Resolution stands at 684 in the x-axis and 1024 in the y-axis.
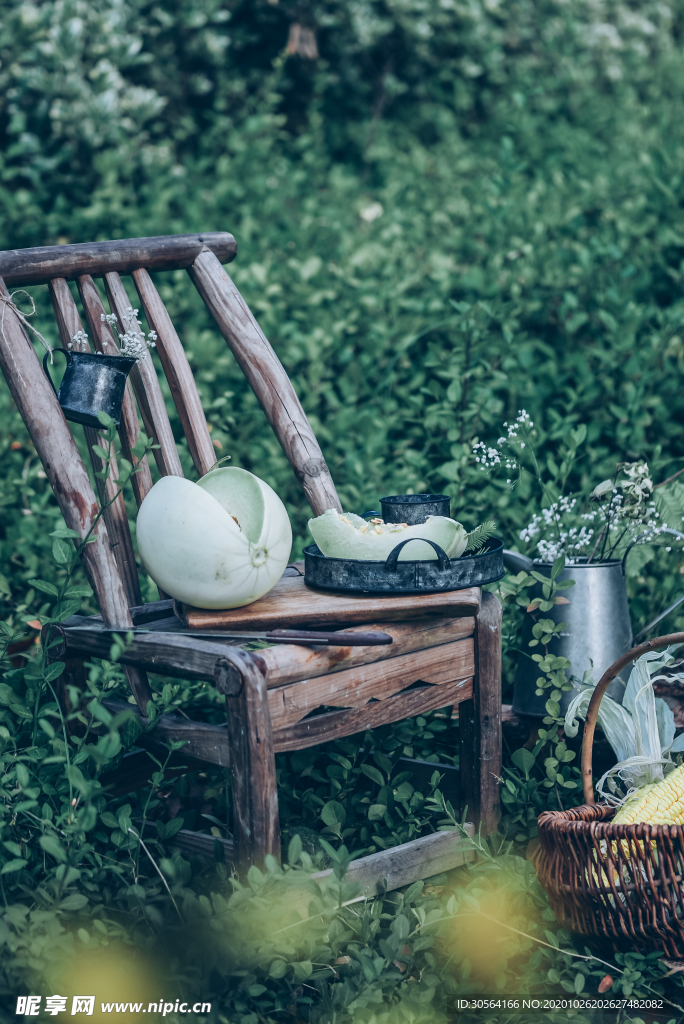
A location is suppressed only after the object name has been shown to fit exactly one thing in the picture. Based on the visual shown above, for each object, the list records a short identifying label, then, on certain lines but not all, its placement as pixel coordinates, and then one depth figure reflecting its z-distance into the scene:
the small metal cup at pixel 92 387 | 3.49
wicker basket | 3.32
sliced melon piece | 3.44
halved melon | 3.36
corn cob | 3.40
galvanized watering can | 3.66
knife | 3.31
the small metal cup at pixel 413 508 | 3.55
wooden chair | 3.29
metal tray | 3.42
